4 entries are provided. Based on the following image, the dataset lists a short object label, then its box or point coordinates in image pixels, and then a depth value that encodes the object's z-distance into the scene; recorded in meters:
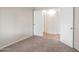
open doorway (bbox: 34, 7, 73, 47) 2.08
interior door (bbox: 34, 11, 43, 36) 2.23
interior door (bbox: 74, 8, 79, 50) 1.91
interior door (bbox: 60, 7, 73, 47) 2.00
